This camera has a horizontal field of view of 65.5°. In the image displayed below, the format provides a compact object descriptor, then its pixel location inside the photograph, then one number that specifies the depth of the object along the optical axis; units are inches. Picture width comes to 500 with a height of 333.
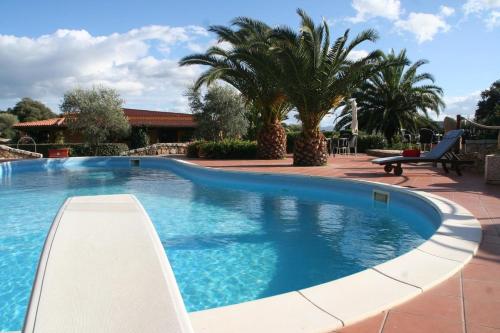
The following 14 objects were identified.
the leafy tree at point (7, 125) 1724.9
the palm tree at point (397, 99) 1053.0
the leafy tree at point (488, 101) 1428.4
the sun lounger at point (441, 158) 401.3
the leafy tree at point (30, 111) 2027.6
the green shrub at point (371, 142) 960.9
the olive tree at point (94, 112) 997.2
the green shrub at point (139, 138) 1103.6
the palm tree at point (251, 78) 657.6
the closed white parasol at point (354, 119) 746.2
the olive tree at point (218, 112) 997.2
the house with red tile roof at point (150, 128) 1233.4
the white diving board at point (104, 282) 56.1
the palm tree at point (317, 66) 509.7
